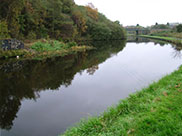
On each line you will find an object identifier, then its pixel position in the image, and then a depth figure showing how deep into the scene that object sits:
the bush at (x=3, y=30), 16.25
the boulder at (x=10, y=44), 14.50
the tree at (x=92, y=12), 51.15
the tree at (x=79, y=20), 37.19
